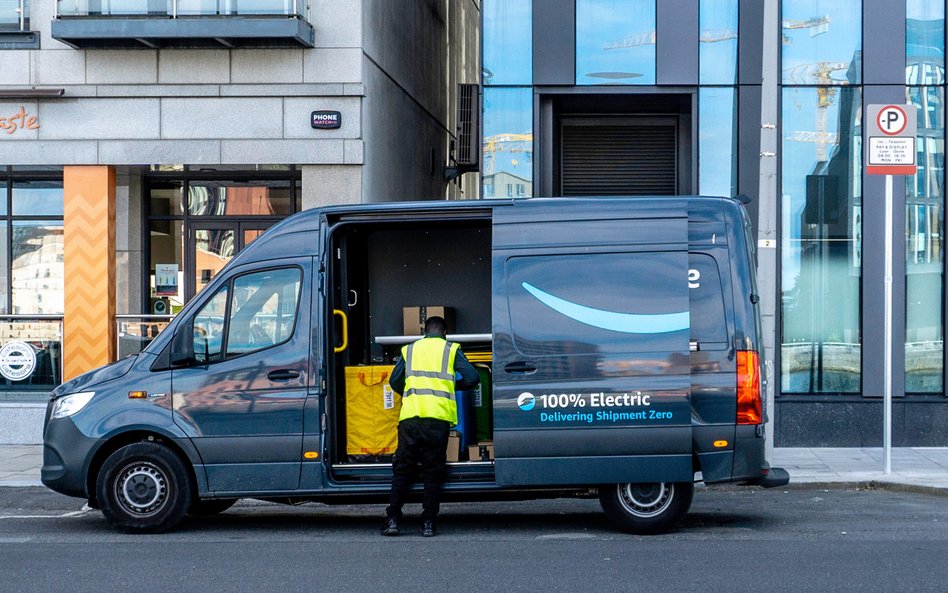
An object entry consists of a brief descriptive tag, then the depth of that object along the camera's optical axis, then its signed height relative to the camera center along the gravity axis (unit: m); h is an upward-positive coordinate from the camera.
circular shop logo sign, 15.78 -1.05
